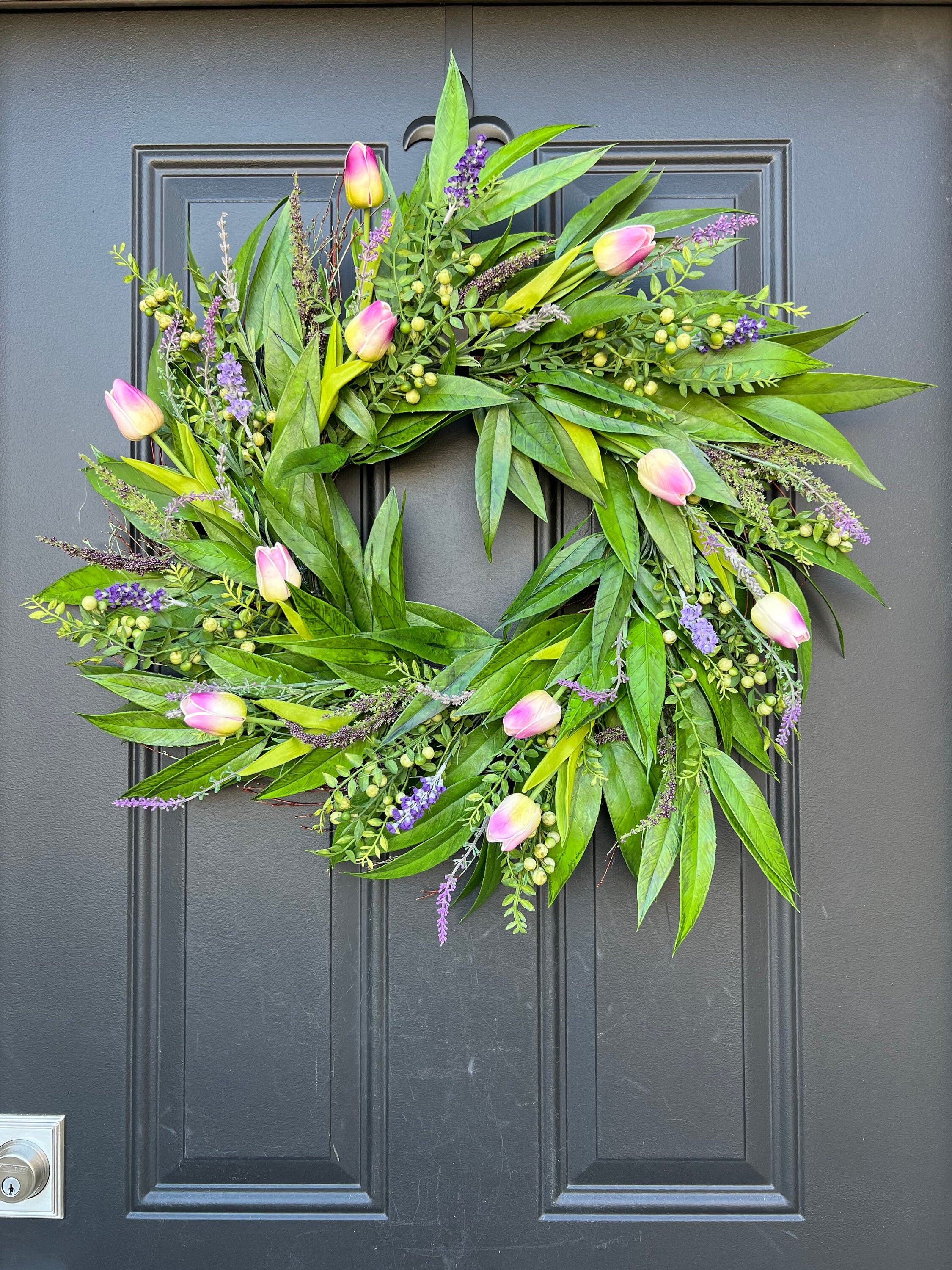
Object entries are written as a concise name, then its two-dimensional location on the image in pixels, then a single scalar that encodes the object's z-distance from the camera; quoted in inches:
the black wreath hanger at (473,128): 36.4
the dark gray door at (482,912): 35.8
